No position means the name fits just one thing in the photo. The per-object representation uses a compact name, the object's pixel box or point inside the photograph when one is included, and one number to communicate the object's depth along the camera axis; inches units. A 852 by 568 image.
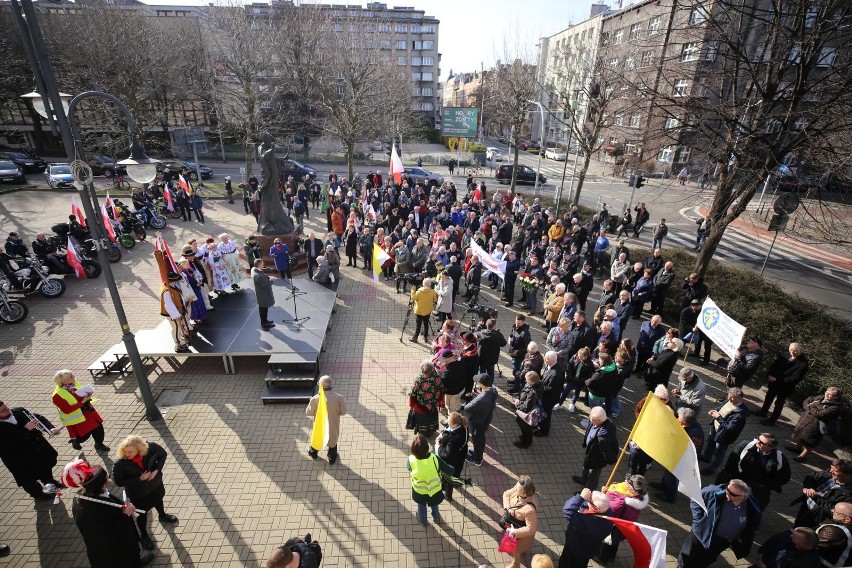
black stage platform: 370.6
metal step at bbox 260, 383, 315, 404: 338.6
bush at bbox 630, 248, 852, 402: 339.6
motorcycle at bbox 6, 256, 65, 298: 506.6
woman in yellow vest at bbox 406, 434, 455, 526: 215.2
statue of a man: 561.0
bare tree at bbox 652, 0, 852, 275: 371.9
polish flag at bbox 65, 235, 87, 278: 547.6
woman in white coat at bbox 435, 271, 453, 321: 434.6
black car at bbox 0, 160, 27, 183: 1070.4
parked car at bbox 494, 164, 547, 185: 1408.7
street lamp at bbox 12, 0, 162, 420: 224.7
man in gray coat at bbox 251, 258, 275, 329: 386.3
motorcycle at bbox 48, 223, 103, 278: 572.4
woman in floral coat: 277.9
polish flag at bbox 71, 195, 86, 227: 607.4
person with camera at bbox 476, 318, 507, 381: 335.9
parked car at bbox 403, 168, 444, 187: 1235.9
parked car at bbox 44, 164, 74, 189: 1021.8
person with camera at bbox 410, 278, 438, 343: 408.5
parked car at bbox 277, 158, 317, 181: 1318.9
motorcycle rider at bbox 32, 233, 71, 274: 534.6
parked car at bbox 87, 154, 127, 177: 1171.9
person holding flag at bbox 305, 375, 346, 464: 266.1
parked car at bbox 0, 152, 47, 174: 1236.7
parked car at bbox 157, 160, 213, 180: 1208.0
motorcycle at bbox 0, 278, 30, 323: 453.7
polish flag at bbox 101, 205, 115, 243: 573.9
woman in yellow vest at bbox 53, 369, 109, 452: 263.6
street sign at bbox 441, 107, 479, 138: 1555.1
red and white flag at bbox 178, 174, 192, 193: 804.6
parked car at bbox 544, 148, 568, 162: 2063.0
